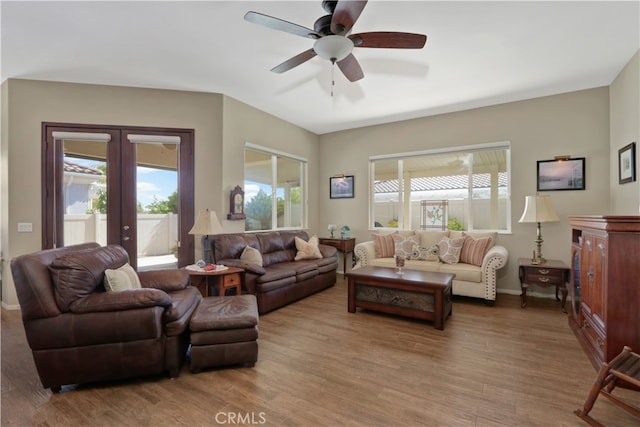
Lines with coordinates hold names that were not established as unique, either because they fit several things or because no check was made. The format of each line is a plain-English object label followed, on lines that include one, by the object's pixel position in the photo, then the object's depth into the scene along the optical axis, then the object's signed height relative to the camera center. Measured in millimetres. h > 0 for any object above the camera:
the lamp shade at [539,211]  3775 +19
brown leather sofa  3506 -784
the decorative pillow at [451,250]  4199 -558
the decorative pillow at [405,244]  4508 -507
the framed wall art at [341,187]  5883 +527
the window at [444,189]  4602 +407
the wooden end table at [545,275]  3566 -798
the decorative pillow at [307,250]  4723 -632
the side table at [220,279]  3181 -784
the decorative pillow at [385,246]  4766 -565
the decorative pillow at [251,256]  3869 -599
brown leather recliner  1889 -765
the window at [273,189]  4887 +422
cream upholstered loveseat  3768 -660
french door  3783 +304
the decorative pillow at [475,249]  4098 -540
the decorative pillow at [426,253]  4406 -638
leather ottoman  2176 -973
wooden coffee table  3094 -935
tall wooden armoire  2008 -534
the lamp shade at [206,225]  3277 -152
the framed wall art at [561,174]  3969 +539
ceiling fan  1943 +1350
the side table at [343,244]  5414 -606
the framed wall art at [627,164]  3076 +553
